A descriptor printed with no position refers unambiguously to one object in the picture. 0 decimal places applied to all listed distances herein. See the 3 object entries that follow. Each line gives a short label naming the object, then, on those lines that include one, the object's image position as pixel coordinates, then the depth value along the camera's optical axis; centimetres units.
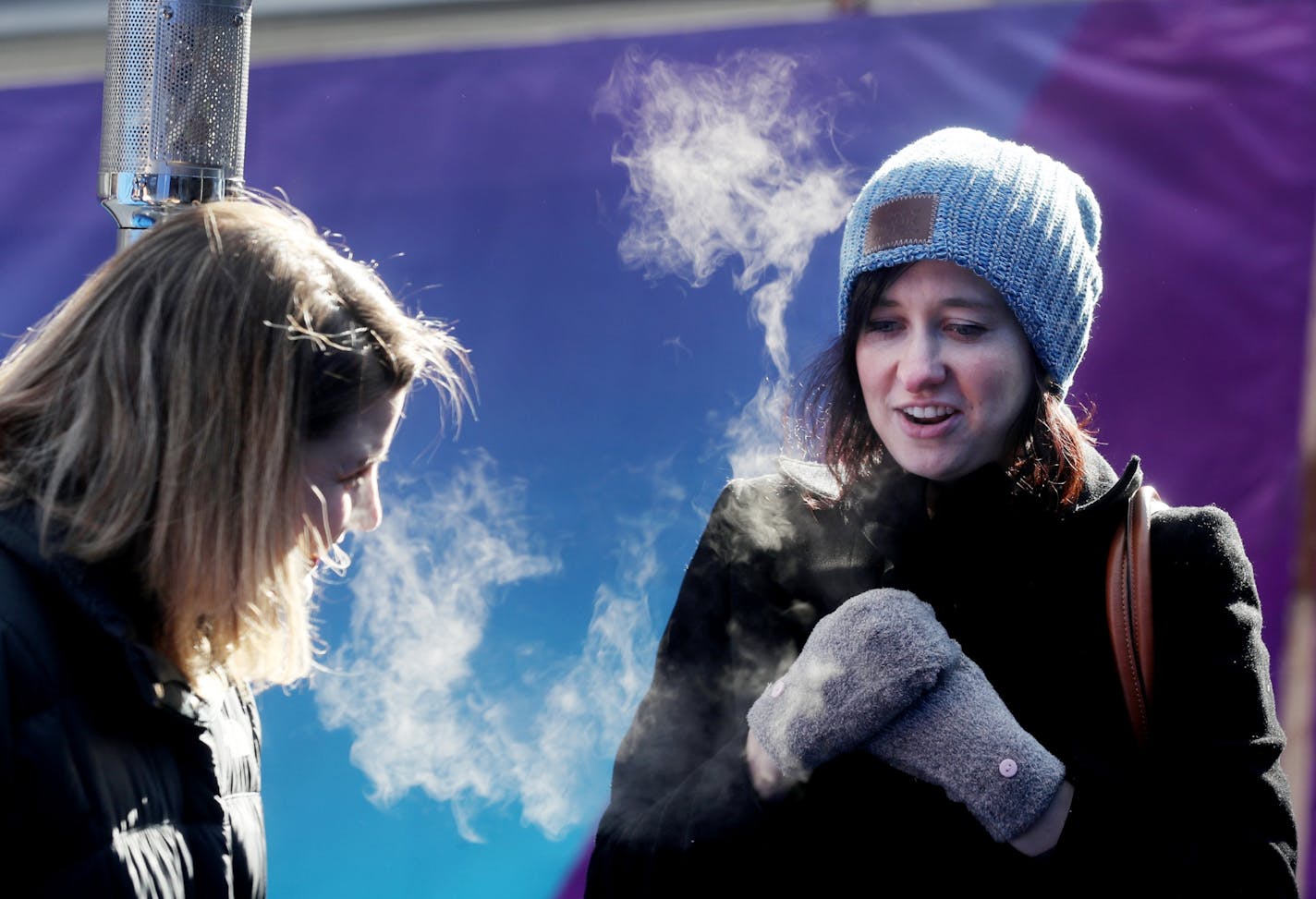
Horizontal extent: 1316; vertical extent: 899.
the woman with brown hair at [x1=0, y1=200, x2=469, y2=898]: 504
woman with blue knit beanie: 520
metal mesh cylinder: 524
